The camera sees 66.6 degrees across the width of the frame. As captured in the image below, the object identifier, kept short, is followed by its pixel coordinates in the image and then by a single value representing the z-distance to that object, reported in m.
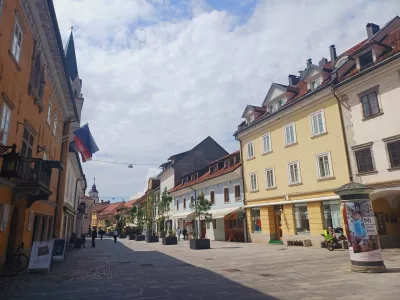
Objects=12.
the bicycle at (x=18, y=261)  12.09
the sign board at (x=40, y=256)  12.25
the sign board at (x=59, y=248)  15.39
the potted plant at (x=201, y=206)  26.34
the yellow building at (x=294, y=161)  21.91
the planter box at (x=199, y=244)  24.00
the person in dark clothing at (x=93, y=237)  31.93
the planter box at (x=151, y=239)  38.07
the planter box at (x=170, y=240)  31.59
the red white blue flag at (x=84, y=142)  22.33
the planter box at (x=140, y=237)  44.56
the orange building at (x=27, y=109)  10.40
